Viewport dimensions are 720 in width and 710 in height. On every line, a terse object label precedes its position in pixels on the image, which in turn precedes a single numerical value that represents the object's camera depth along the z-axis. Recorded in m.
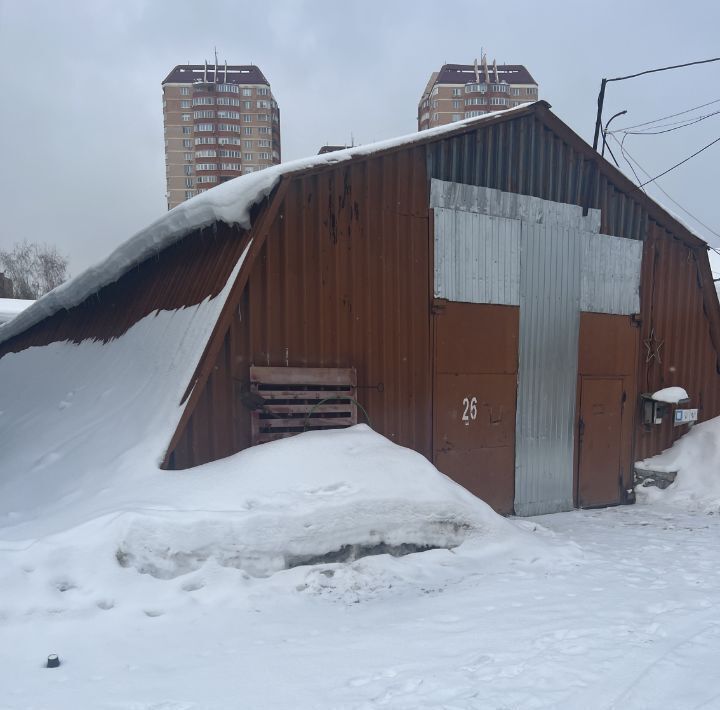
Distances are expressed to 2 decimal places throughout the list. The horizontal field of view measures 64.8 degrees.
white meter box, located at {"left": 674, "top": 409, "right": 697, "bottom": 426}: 8.92
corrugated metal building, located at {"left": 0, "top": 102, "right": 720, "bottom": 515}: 5.67
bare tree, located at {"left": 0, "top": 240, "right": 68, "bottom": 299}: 46.50
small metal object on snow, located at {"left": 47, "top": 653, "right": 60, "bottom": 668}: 2.94
